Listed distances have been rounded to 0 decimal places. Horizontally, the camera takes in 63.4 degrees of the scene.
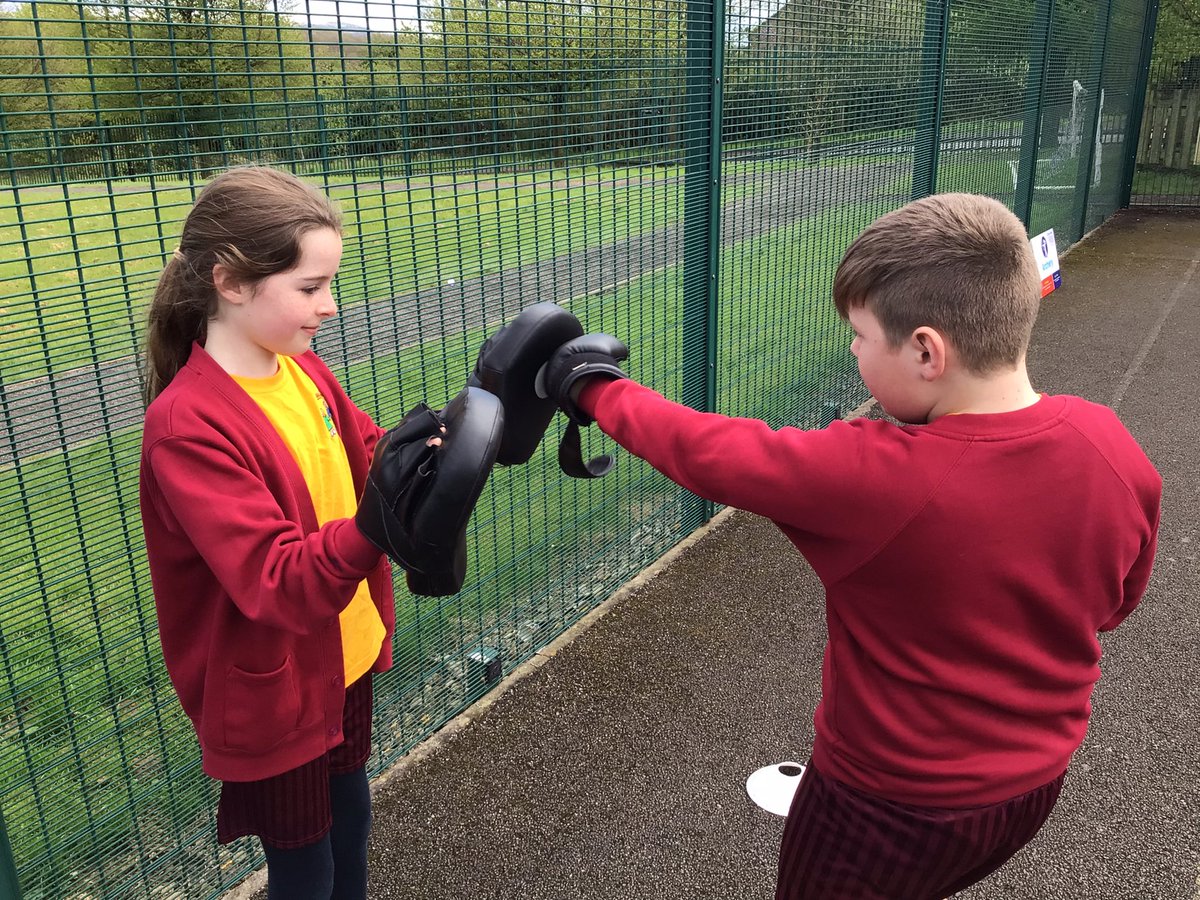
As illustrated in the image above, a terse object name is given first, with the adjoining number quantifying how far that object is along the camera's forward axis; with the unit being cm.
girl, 151
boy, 142
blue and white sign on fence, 658
